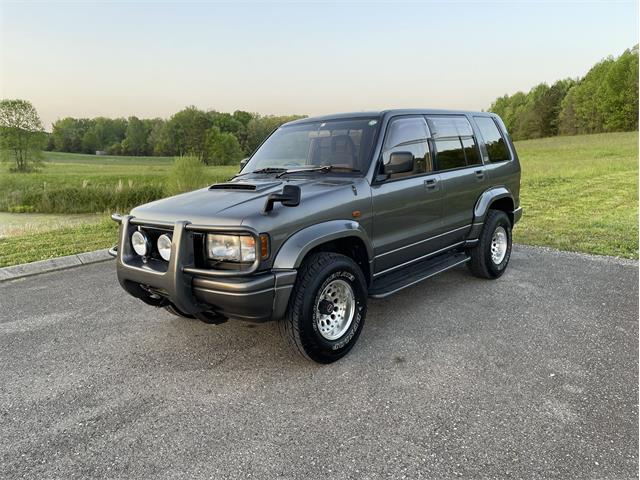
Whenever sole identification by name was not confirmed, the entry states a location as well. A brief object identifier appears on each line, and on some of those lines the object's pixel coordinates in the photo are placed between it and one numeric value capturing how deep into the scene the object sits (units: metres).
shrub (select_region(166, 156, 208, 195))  17.92
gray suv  3.14
